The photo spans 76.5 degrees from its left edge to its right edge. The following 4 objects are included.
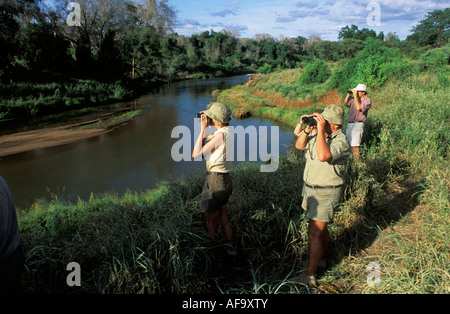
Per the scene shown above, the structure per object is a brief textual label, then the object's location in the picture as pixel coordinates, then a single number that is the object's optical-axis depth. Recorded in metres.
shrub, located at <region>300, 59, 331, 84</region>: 19.81
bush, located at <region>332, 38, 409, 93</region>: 10.14
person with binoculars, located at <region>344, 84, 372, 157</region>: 4.69
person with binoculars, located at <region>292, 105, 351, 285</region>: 2.23
